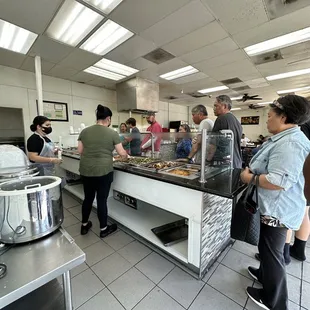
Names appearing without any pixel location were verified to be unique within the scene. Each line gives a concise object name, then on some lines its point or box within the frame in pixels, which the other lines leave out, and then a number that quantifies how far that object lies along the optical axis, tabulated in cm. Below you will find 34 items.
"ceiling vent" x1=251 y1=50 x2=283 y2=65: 328
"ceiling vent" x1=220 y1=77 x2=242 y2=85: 471
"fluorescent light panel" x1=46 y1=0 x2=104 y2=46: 211
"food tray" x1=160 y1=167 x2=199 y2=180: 160
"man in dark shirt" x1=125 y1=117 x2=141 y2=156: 289
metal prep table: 60
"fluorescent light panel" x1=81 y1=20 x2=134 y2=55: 250
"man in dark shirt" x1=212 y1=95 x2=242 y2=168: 201
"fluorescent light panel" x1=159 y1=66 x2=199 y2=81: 404
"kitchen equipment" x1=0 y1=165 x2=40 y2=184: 92
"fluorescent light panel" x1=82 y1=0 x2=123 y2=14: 200
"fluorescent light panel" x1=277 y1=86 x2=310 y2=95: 589
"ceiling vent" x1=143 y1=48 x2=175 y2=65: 319
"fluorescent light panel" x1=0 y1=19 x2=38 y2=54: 247
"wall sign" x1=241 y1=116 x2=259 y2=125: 1040
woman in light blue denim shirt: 97
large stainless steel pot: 74
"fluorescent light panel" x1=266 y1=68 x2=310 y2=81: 422
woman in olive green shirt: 195
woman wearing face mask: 212
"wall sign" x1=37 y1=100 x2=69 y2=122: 416
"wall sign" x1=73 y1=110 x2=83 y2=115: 469
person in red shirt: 257
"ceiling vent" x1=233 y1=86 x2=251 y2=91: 552
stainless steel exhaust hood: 454
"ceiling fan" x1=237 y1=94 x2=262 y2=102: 599
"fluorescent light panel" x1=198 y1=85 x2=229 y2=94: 547
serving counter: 143
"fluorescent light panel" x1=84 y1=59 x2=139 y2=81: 369
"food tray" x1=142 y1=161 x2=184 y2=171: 200
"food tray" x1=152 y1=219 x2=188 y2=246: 182
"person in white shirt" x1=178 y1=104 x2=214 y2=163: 197
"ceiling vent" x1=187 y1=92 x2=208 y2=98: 627
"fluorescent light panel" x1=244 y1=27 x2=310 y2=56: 270
